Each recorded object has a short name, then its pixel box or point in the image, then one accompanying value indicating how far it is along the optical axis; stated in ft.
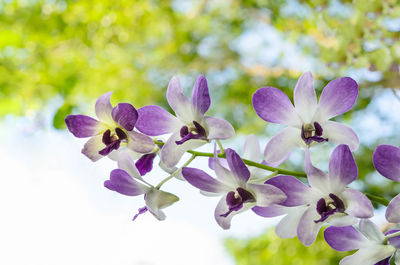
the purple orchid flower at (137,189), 1.97
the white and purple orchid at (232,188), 1.89
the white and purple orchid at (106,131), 1.96
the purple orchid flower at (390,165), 1.85
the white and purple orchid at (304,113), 1.93
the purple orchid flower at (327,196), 1.87
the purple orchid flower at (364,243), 1.94
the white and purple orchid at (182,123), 1.94
